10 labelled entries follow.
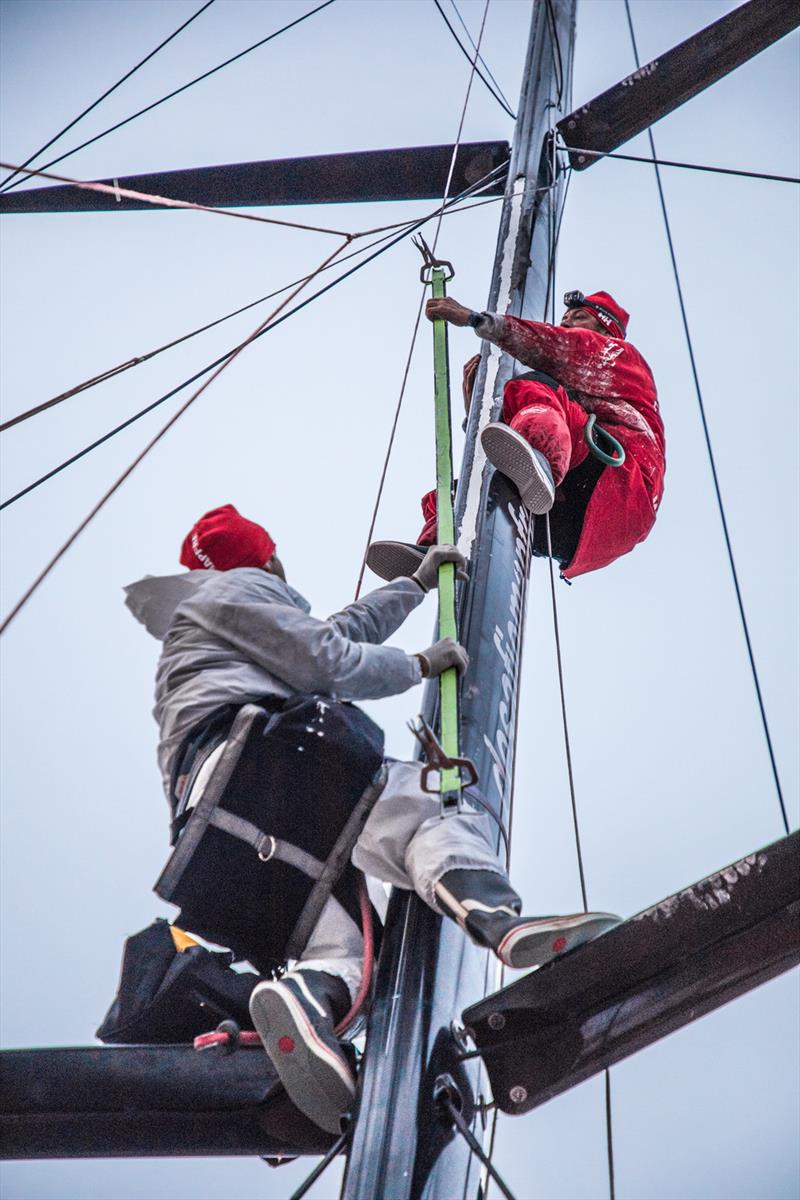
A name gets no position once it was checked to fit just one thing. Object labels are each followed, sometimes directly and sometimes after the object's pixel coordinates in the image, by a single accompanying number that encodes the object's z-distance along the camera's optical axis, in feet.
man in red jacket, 25.36
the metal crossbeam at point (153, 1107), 18.03
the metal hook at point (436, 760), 17.54
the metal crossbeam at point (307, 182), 40.16
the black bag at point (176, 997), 19.19
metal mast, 16.48
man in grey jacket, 17.28
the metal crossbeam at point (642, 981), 16.21
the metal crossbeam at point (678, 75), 37.19
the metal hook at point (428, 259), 26.48
